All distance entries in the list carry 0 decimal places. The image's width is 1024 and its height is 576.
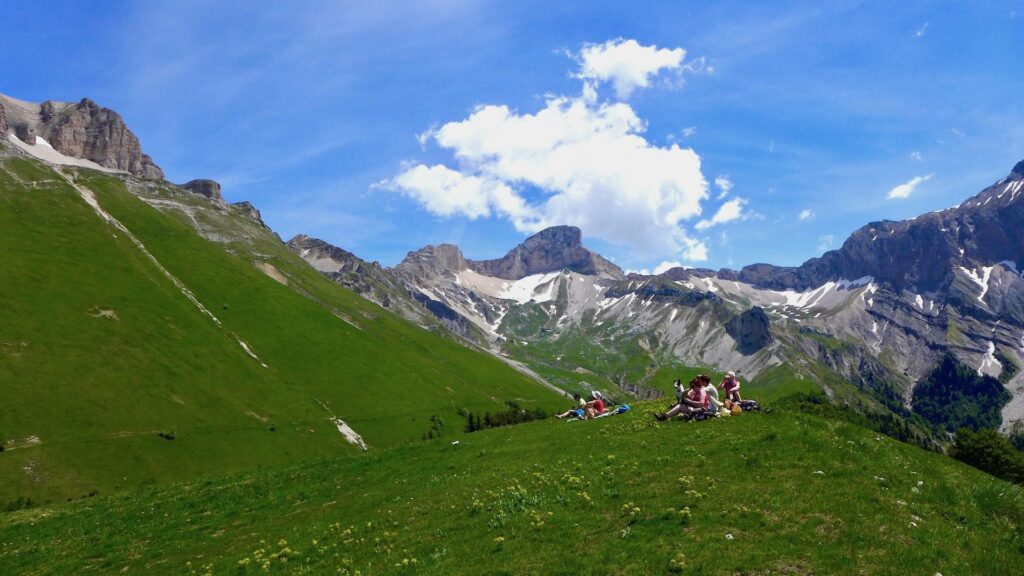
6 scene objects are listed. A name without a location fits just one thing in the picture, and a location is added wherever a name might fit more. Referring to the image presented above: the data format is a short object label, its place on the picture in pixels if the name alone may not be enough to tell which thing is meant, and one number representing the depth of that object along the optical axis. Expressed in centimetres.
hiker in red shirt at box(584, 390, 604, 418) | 4747
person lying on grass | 4739
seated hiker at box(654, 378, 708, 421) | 3481
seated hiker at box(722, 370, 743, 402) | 3681
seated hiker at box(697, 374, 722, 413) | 3500
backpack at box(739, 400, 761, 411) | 3538
